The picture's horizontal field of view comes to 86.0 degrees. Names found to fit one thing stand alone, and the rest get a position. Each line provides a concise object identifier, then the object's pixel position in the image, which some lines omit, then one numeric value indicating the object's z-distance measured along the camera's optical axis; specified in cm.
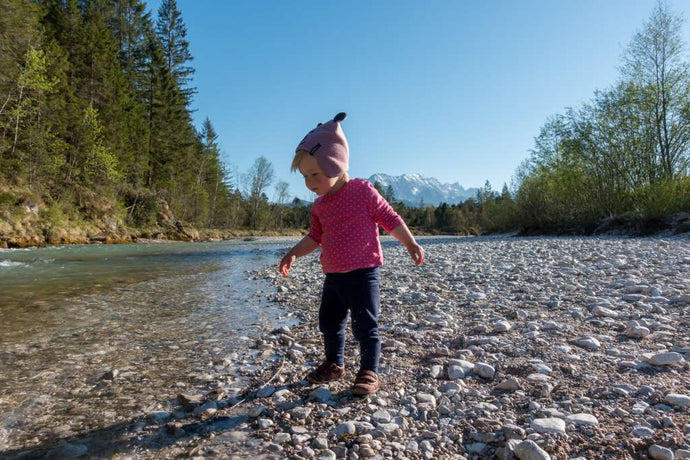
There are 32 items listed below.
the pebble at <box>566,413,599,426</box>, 183
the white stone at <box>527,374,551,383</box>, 237
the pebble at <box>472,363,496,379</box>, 252
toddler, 248
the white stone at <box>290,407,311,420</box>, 209
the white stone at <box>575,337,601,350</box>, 296
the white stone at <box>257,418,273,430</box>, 201
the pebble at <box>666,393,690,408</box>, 194
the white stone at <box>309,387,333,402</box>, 233
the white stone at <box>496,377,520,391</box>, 231
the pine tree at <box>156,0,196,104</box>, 4028
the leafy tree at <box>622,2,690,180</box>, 1983
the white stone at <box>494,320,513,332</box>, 354
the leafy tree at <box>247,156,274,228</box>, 5962
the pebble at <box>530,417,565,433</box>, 178
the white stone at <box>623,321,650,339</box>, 318
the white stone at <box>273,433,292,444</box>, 186
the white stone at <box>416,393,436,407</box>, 220
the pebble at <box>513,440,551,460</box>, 156
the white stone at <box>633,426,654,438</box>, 170
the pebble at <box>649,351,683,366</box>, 249
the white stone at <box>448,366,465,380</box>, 255
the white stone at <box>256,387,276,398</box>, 241
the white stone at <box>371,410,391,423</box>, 200
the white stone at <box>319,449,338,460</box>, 170
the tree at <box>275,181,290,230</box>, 6512
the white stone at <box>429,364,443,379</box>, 261
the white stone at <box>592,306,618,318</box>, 384
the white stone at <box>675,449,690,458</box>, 152
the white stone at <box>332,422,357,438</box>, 189
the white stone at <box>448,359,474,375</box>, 261
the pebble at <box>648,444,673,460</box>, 153
